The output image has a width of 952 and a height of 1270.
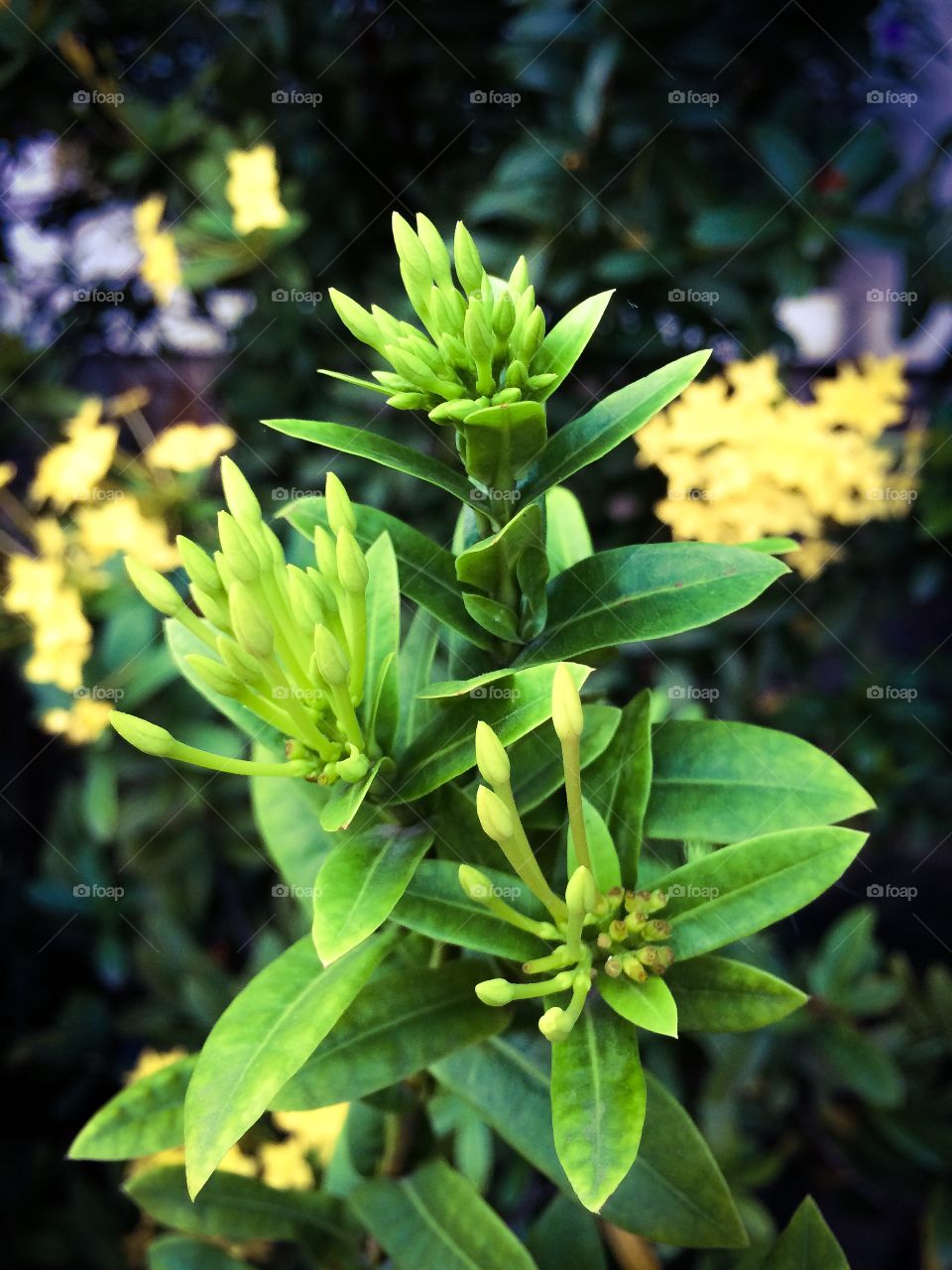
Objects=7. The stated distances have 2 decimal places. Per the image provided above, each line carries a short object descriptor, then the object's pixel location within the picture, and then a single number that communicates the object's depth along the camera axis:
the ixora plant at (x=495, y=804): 0.38
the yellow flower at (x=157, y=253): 1.23
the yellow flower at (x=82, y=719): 1.14
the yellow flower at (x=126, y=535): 1.12
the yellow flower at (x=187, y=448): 1.16
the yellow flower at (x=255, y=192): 1.15
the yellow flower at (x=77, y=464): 1.14
